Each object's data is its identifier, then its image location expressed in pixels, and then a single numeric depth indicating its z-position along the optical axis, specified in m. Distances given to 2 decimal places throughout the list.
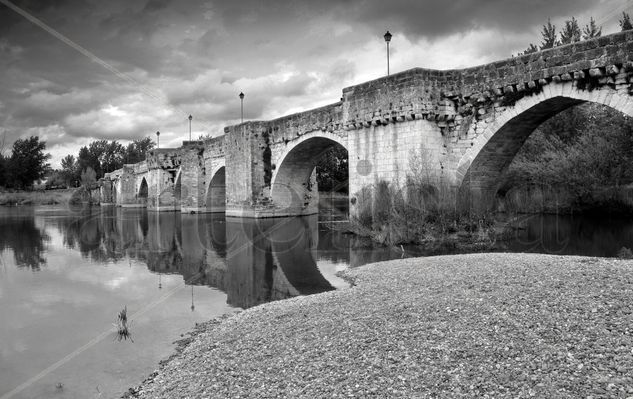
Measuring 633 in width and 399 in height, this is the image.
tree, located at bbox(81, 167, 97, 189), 74.00
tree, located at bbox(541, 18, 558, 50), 34.84
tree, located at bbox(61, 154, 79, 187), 95.38
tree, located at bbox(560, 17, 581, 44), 33.66
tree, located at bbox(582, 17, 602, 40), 32.47
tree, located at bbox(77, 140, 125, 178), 96.12
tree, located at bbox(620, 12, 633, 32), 27.88
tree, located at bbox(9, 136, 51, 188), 66.94
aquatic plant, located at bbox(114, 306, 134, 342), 5.95
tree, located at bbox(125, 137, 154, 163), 97.50
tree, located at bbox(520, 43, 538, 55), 34.89
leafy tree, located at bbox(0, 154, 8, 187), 65.32
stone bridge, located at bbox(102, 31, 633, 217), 11.09
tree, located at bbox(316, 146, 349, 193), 48.12
